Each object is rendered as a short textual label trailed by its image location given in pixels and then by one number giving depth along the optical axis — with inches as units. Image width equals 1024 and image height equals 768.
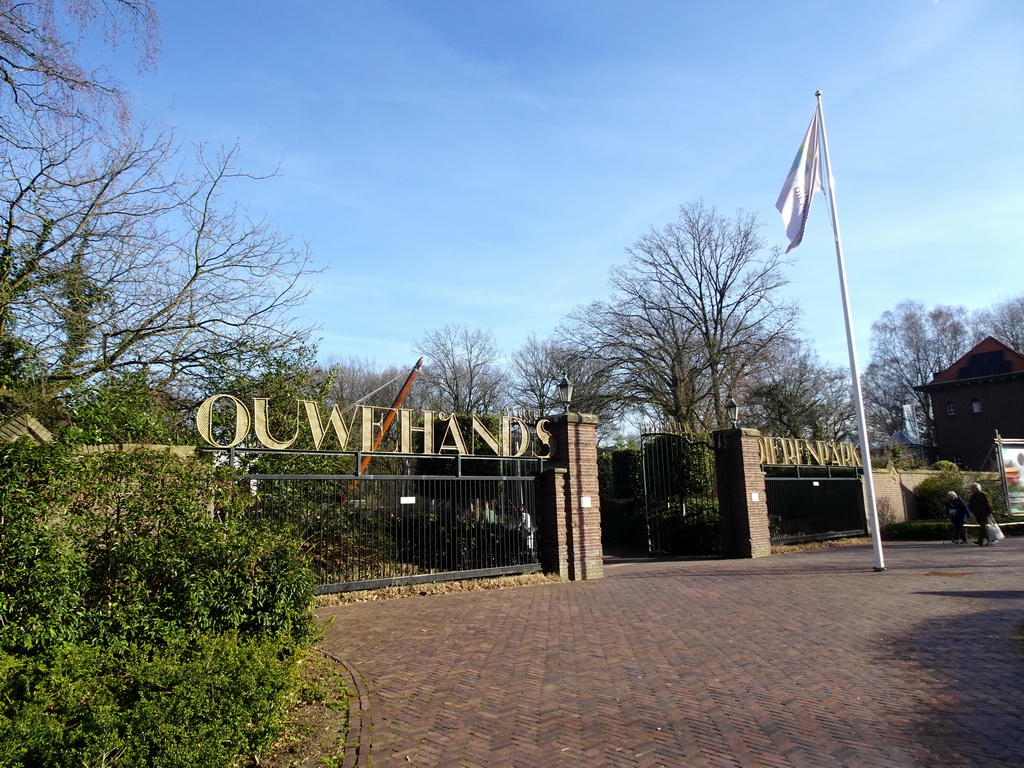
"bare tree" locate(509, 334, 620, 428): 1195.9
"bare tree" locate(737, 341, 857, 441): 1353.3
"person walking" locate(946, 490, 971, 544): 741.3
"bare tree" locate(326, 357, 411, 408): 1745.8
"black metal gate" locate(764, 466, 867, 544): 738.8
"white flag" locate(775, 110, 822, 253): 563.8
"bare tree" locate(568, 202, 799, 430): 1174.3
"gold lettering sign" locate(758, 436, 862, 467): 723.4
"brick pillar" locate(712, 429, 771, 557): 663.1
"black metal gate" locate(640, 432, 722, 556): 713.0
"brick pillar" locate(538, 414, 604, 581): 501.7
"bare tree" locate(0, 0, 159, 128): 268.2
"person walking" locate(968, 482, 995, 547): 703.7
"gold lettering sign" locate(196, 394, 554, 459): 364.8
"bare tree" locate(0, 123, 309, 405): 343.0
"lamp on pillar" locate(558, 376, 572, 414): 521.0
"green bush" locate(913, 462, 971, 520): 981.8
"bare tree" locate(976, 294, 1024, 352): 2039.9
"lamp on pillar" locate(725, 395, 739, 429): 691.4
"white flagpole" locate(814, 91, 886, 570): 510.9
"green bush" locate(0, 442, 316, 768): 142.9
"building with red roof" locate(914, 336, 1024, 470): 1736.0
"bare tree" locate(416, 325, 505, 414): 1706.4
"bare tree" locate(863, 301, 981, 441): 2126.0
